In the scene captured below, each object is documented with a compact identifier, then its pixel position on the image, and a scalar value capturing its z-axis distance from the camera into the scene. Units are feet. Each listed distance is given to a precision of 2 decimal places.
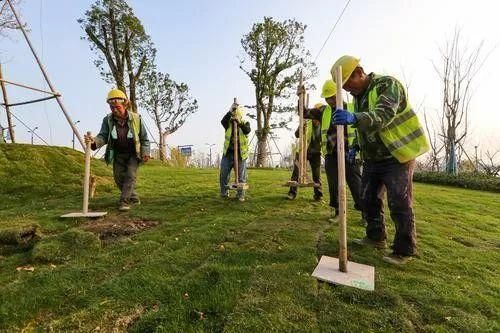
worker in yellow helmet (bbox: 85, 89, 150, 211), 20.16
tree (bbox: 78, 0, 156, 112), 71.92
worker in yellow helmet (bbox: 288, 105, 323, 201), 23.48
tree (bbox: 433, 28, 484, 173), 63.44
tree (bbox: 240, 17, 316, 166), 83.92
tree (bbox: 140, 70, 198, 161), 95.81
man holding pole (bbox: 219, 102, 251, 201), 23.45
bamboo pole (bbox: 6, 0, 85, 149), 19.36
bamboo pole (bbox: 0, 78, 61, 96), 18.01
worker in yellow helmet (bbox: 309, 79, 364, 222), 17.58
